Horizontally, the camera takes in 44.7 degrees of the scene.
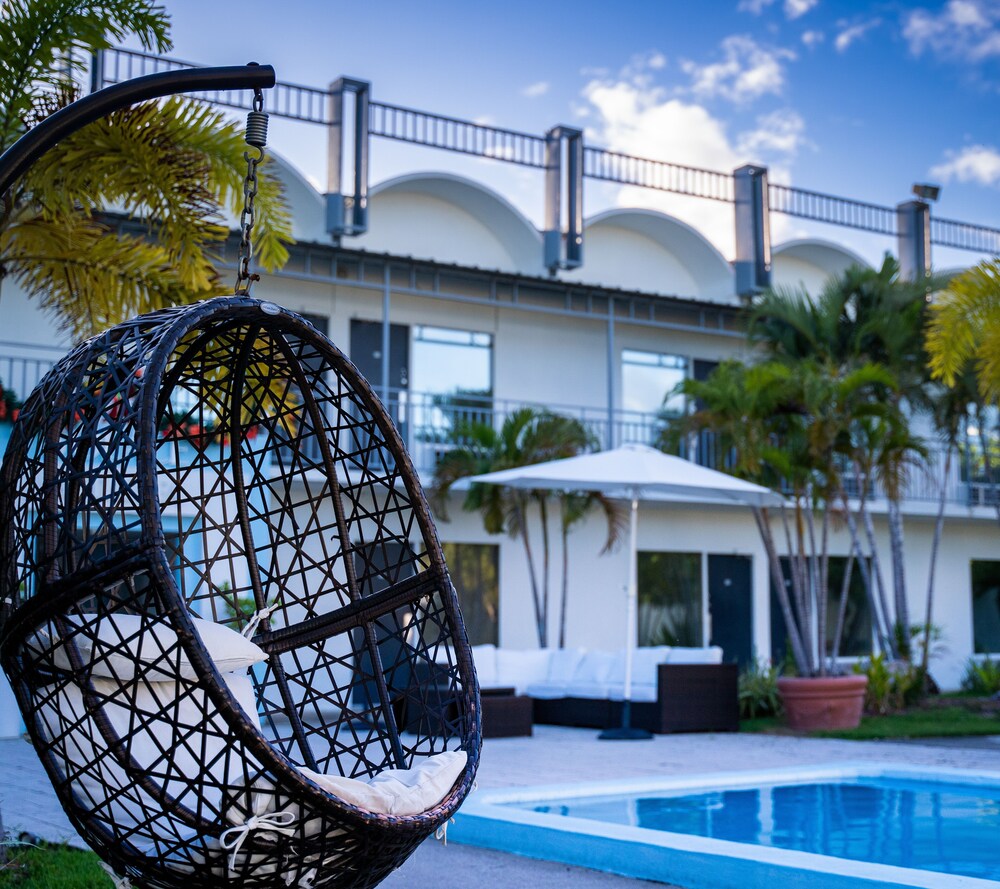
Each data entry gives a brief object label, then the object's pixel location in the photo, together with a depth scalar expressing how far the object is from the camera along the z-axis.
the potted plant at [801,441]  11.38
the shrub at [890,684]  12.71
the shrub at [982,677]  15.07
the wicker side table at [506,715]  10.38
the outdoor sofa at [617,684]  11.08
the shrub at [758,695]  12.41
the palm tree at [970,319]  9.75
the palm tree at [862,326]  14.86
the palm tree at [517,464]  13.54
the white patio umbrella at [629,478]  10.73
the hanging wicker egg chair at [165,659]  3.02
